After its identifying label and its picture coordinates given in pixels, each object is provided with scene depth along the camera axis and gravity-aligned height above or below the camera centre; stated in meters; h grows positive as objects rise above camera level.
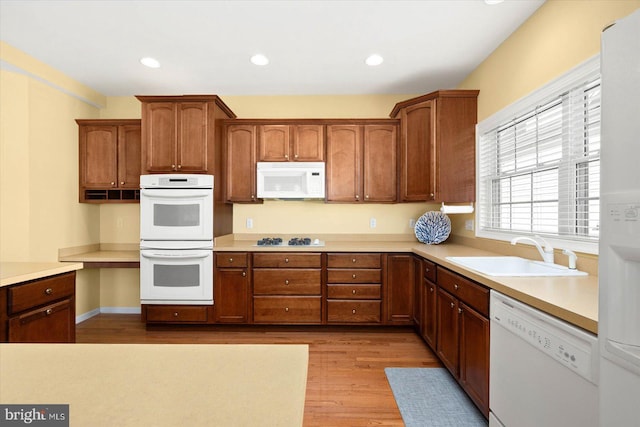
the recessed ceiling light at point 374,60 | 2.95 +1.42
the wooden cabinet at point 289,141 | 3.60 +0.80
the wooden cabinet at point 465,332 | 1.82 -0.79
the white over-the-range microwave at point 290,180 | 3.52 +0.35
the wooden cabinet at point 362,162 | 3.59 +0.56
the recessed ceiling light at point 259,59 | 2.94 +1.42
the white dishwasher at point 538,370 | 1.10 -0.64
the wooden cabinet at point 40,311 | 1.71 -0.58
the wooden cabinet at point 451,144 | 3.15 +0.67
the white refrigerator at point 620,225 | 0.77 -0.03
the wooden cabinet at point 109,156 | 3.60 +0.62
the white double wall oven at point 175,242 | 3.24 -0.31
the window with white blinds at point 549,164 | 1.82 +0.34
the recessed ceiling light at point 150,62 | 2.99 +1.42
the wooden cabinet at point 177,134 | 3.28 +0.79
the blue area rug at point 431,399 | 1.93 -1.25
